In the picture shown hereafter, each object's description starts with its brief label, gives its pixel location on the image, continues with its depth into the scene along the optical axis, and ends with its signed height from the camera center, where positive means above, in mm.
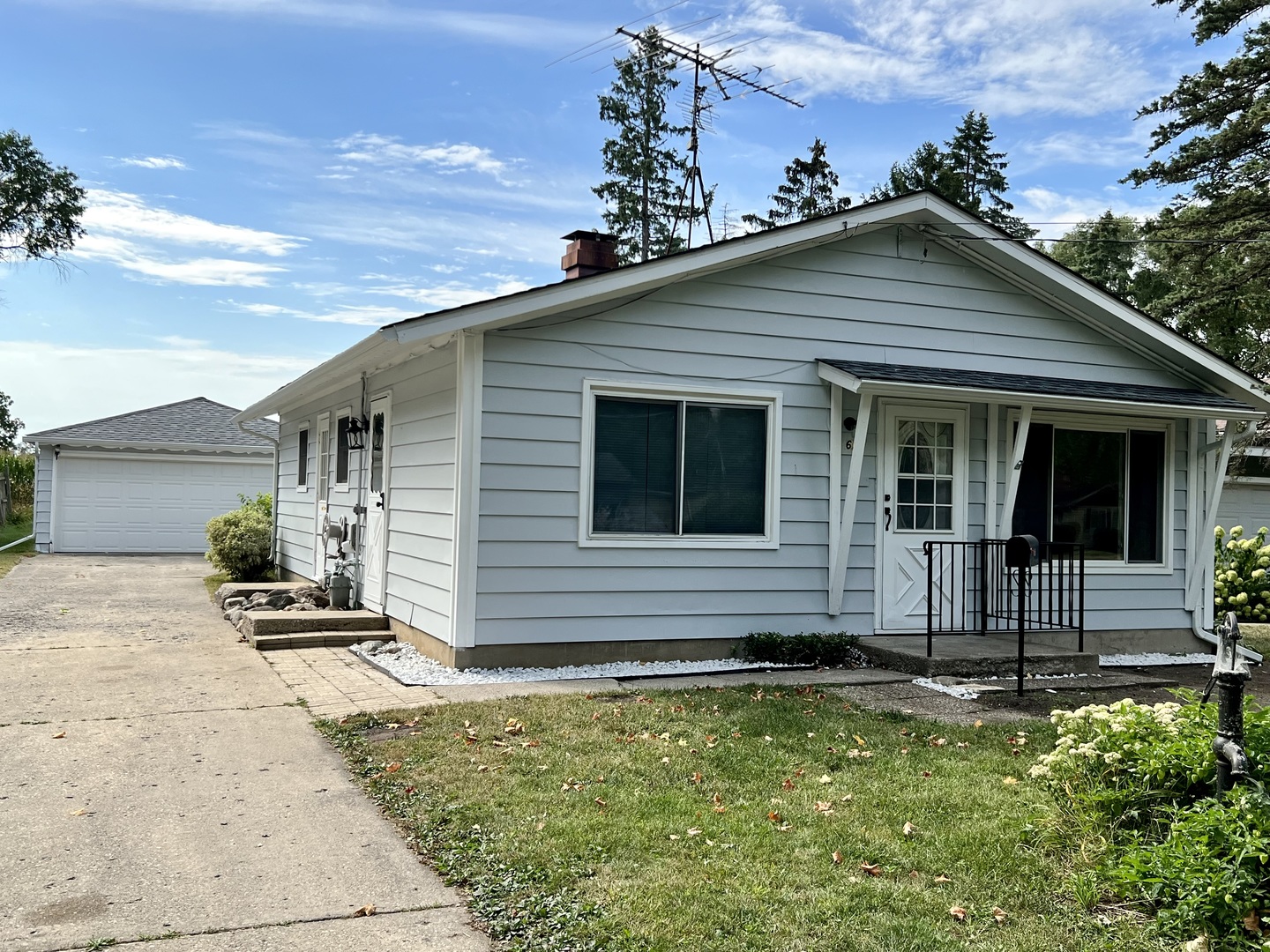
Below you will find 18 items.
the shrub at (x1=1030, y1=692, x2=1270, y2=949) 3113 -1145
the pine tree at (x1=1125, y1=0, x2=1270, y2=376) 16844 +5848
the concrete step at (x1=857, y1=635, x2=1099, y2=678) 7863 -1346
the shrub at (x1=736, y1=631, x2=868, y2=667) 8438 -1387
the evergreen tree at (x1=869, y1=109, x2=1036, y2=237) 32406 +10546
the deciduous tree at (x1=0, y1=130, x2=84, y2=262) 28156 +7721
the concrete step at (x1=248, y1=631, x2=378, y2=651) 9094 -1529
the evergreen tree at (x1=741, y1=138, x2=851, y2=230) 32062 +9676
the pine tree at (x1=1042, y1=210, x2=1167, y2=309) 30875 +7559
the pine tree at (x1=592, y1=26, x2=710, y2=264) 28312 +9137
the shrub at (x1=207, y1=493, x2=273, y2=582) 15812 -1122
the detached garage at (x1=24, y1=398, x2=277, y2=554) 21656 -245
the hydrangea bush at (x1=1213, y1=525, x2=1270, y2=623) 13570 -1113
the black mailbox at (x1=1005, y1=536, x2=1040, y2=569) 7527 -447
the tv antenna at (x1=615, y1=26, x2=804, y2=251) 12231 +5405
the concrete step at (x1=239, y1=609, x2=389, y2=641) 9320 -1407
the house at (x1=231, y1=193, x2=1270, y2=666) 7871 +398
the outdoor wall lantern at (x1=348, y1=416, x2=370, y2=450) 10844 +498
